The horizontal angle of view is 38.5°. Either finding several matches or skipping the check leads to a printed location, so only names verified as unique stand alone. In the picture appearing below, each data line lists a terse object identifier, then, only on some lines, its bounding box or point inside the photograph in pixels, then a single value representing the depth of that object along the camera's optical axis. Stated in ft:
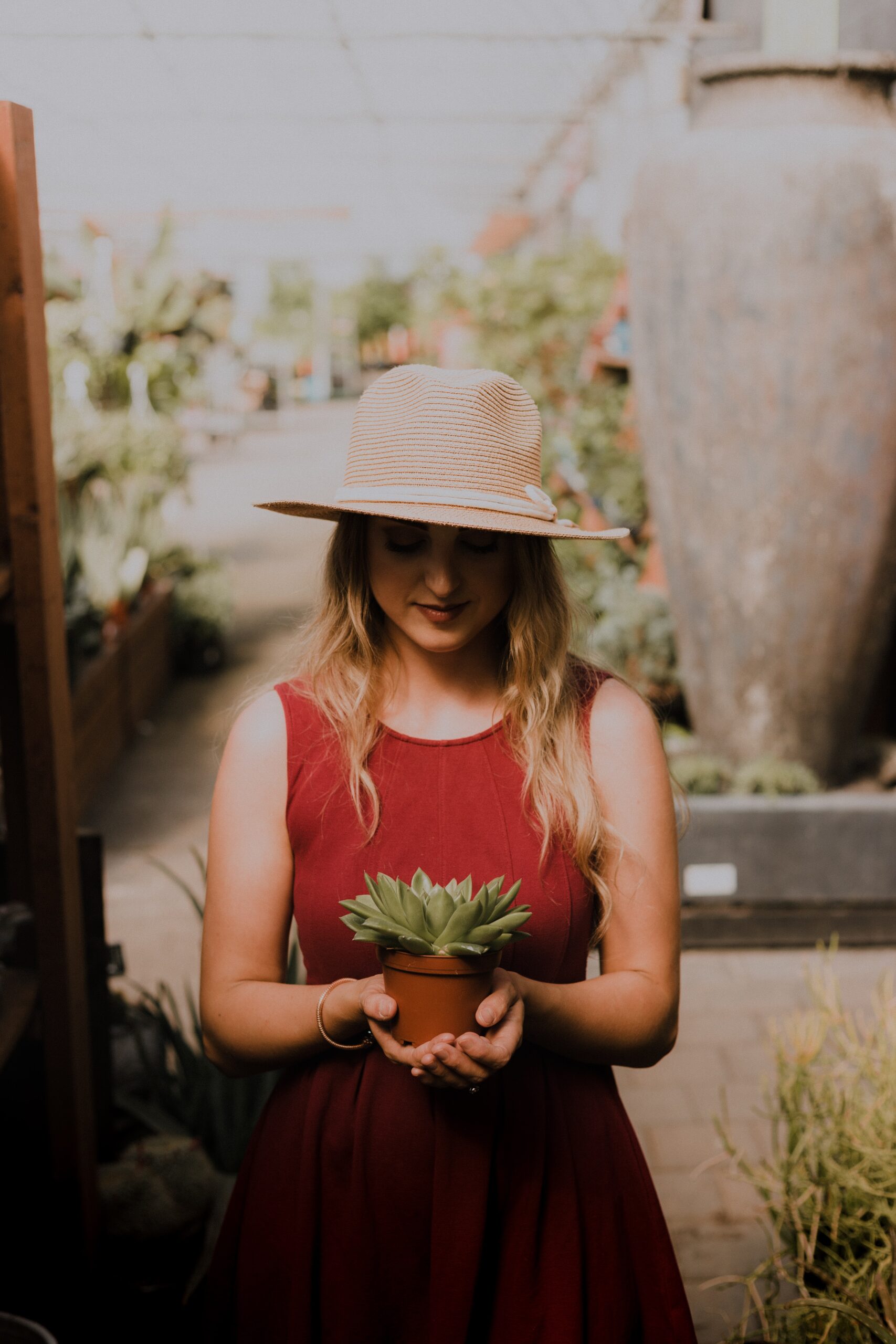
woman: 4.30
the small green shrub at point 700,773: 13.19
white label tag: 12.67
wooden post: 6.01
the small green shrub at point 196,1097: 7.68
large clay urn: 12.07
